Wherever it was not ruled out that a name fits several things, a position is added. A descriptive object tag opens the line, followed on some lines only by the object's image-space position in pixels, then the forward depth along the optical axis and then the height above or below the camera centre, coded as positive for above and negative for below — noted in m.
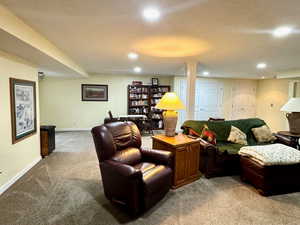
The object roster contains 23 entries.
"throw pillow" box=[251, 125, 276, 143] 3.71 -0.68
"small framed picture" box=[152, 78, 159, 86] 7.10 +0.78
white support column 4.20 +0.33
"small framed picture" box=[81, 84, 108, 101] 6.79 +0.34
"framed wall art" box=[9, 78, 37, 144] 2.82 -0.14
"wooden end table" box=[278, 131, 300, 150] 3.50 -0.70
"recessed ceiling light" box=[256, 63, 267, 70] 4.52 +0.99
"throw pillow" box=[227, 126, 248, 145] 3.53 -0.69
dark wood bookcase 7.02 +0.09
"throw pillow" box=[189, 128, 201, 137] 3.45 -0.60
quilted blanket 2.52 -0.77
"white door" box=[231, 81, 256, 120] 7.88 +0.16
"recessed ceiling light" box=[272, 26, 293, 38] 2.18 +0.92
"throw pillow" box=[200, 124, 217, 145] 3.29 -0.63
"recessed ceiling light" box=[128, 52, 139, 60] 3.58 +0.97
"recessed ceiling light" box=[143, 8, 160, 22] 1.77 +0.91
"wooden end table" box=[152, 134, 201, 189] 2.68 -0.83
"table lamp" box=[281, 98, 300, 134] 3.56 -0.21
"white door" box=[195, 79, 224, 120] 7.57 +0.13
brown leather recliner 2.00 -0.86
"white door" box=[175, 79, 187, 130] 7.08 +0.43
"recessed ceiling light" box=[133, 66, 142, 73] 5.51 +1.04
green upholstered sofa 3.03 -0.89
